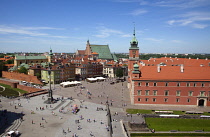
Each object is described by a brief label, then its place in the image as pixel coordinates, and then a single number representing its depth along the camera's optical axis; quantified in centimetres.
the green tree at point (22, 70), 9072
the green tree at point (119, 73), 9738
